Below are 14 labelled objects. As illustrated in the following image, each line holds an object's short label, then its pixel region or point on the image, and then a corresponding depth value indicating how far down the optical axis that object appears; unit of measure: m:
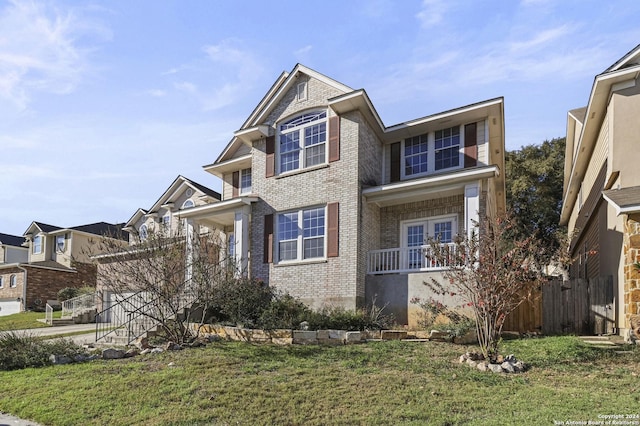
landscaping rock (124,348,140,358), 10.45
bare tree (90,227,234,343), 11.38
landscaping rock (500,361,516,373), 7.98
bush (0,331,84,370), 10.08
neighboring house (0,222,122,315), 33.12
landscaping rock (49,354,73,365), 10.18
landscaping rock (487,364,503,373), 8.00
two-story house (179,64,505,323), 14.99
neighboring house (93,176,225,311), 26.00
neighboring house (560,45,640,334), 10.88
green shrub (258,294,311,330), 12.10
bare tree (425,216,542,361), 8.59
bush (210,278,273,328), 12.55
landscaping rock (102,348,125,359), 10.30
